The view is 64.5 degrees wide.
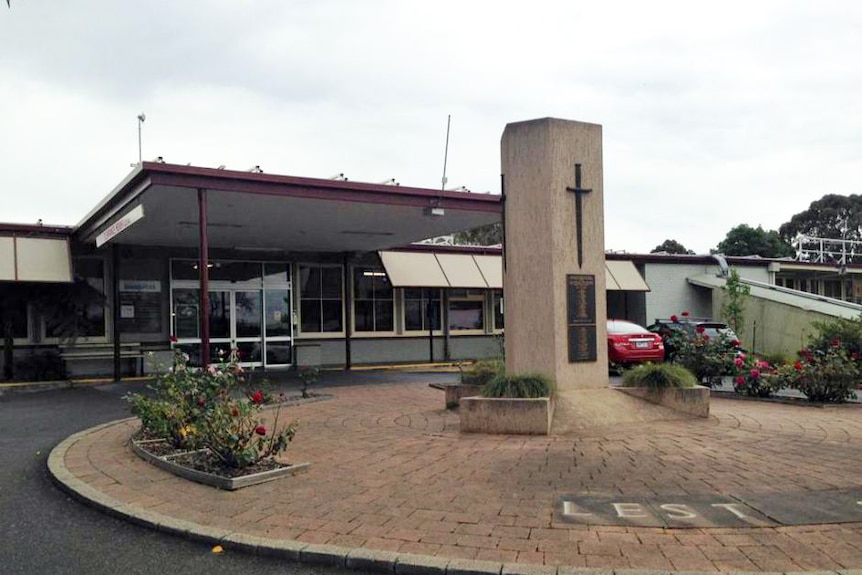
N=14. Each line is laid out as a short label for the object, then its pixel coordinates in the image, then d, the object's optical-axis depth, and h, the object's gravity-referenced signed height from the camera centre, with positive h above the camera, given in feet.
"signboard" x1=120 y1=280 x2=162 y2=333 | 55.26 -0.32
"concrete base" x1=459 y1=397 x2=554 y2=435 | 25.81 -4.65
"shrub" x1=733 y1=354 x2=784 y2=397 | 37.29 -5.00
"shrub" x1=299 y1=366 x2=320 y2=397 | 34.04 -4.05
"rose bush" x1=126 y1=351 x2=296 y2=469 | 20.16 -3.74
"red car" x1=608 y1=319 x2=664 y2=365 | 53.78 -4.39
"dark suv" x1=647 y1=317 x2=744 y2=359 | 58.34 -3.38
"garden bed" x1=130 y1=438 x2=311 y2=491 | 19.06 -4.99
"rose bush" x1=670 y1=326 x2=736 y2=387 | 40.29 -3.94
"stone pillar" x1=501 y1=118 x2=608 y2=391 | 29.25 +1.88
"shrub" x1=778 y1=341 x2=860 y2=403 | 34.47 -4.61
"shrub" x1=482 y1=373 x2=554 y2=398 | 26.91 -3.67
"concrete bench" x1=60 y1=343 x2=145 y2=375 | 51.52 -3.74
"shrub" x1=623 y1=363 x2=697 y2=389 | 30.01 -3.82
